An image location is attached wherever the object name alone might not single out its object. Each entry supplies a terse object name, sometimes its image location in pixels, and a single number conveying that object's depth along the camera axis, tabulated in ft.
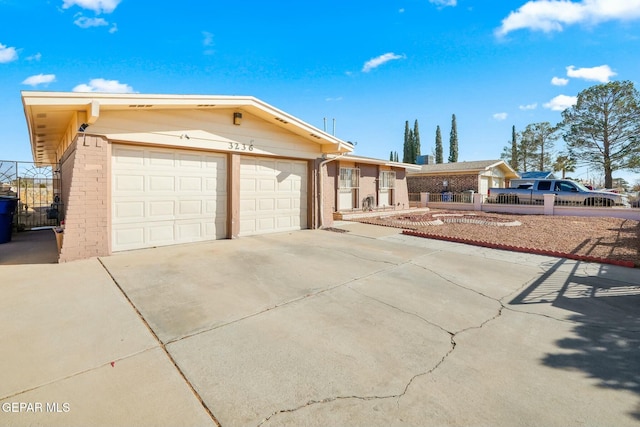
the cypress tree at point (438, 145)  148.46
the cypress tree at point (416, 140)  155.02
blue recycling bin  24.67
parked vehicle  47.62
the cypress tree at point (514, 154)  120.16
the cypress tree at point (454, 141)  142.10
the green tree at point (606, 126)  78.89
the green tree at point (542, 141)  110.93
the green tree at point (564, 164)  95.14
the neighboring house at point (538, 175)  91.42
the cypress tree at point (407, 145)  156.35
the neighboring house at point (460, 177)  73.72
